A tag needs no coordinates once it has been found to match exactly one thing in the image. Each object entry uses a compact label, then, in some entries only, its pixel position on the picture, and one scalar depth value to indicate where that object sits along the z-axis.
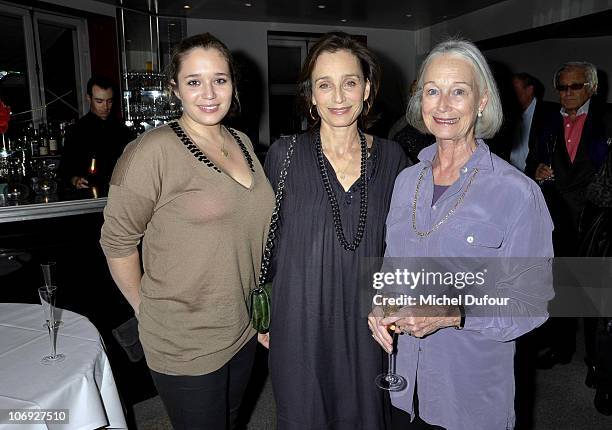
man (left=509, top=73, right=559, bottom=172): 4.81
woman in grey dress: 1.60
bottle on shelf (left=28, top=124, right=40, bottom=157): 5.84
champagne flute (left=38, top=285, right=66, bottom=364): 1.50
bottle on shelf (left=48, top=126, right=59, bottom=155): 6.07
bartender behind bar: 4.22
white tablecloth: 1.32
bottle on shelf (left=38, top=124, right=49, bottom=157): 5.93
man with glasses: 3.30
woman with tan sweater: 1.48
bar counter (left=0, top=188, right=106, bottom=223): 2.66
